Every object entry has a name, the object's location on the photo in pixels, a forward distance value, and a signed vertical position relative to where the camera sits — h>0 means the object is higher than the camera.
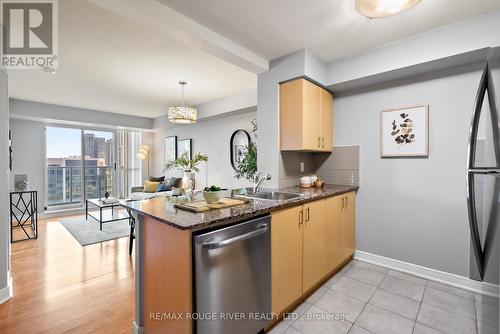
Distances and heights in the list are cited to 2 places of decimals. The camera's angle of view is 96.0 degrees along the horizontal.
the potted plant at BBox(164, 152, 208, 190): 4.70 -0.14
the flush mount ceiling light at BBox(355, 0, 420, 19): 1.47 +1.06
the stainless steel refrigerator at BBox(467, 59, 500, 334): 0.81 -0.16
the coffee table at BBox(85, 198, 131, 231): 4.17 -1.00
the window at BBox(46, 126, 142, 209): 5.62 +0.05
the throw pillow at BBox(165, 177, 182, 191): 5.52 -0.43
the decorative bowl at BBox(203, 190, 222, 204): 1.60 -0.22
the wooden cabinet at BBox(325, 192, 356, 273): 2.28 -0.70
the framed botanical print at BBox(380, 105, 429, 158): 2.38 +0.37
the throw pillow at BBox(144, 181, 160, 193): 5.76 -0.54
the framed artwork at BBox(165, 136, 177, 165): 6.09 +0.48
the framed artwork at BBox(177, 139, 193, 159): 5.64 +0.49
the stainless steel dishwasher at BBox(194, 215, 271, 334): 1.20 -0.66
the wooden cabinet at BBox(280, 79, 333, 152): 2.47 +0.57
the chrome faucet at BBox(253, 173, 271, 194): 2.38 -0.17
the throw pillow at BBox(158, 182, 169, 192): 5.60 -0.53
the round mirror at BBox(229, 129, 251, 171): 4.39 +0.42
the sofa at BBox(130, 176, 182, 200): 5.37 -0.58
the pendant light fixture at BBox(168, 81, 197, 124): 3.76 +0.87
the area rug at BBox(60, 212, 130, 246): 3.72 -1.19
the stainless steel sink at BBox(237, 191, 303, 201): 2.31 -0.31
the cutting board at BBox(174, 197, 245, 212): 1.47 -0.28
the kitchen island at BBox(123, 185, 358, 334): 1.20 -0.53
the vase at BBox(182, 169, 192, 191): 5.03 -0.35
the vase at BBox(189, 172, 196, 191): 5.14 -0.31
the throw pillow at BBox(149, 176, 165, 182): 6.10 -0.36
